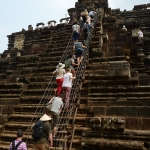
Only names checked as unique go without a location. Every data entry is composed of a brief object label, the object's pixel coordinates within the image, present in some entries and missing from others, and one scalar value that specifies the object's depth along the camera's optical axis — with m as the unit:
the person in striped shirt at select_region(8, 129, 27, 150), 4.30
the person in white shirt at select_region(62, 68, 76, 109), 6.68
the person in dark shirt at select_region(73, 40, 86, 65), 8.84
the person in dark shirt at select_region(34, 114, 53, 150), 4.68
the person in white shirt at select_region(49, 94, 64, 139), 5.52
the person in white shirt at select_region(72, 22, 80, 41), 10.65
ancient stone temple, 5.49
